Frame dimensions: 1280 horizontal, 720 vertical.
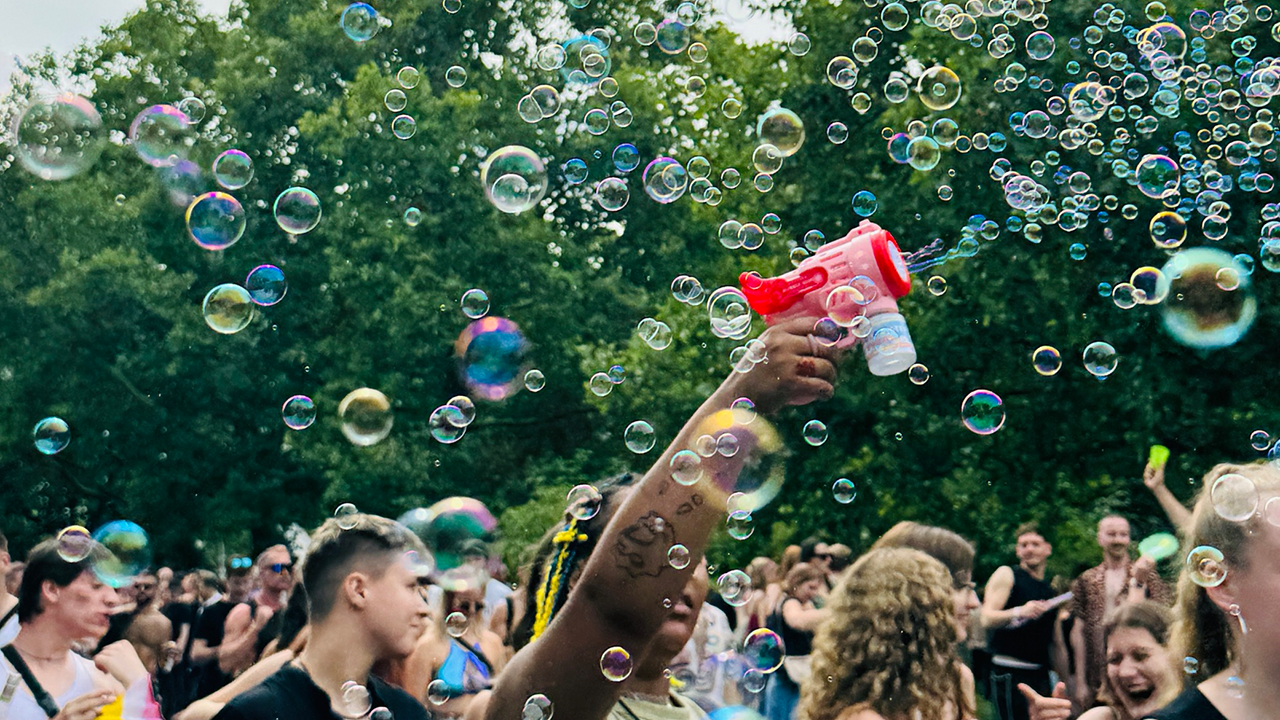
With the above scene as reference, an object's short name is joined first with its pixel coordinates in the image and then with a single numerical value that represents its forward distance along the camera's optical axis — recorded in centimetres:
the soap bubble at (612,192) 513
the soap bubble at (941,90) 592
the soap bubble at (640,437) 404
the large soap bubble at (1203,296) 588
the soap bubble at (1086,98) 636
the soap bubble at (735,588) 362
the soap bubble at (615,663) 199
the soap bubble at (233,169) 586
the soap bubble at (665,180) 488
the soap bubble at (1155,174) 617
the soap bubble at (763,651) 350
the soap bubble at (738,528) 362
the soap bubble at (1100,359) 530
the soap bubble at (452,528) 345
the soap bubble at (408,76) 691
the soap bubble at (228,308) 525
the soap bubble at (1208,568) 248
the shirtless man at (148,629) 674
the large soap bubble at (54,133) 586
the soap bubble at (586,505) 242
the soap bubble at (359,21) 648
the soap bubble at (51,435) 544
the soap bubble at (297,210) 558
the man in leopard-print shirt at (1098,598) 520
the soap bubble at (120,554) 419
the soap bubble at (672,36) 603
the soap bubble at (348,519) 319
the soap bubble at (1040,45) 698
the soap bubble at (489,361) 521
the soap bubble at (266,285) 554
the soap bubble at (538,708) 202
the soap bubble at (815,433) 390
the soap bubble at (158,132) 596
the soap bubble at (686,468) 195
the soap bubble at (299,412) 513
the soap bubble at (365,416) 483
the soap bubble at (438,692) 339
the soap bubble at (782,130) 518
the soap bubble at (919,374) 478
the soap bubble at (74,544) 399
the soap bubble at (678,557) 197
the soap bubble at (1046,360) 527
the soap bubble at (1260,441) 632
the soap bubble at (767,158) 510
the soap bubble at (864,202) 636
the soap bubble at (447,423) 460
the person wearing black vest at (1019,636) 553
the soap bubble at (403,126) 759
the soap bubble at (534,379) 503
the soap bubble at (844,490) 406
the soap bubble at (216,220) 565
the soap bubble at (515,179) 495
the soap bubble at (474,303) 548
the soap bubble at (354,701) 297
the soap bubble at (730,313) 371
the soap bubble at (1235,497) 246
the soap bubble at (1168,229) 646
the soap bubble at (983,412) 462
